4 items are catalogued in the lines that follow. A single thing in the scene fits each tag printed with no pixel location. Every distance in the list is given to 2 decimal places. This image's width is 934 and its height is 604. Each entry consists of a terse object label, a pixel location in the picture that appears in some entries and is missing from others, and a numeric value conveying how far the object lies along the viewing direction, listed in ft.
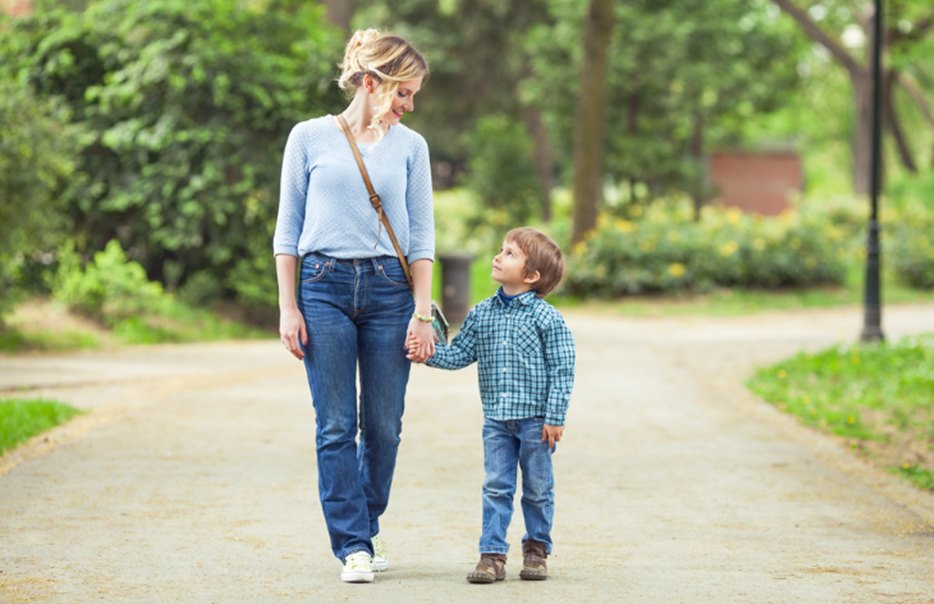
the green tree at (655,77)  98.63
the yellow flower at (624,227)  80.49
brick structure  169.78
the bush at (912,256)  86.63
